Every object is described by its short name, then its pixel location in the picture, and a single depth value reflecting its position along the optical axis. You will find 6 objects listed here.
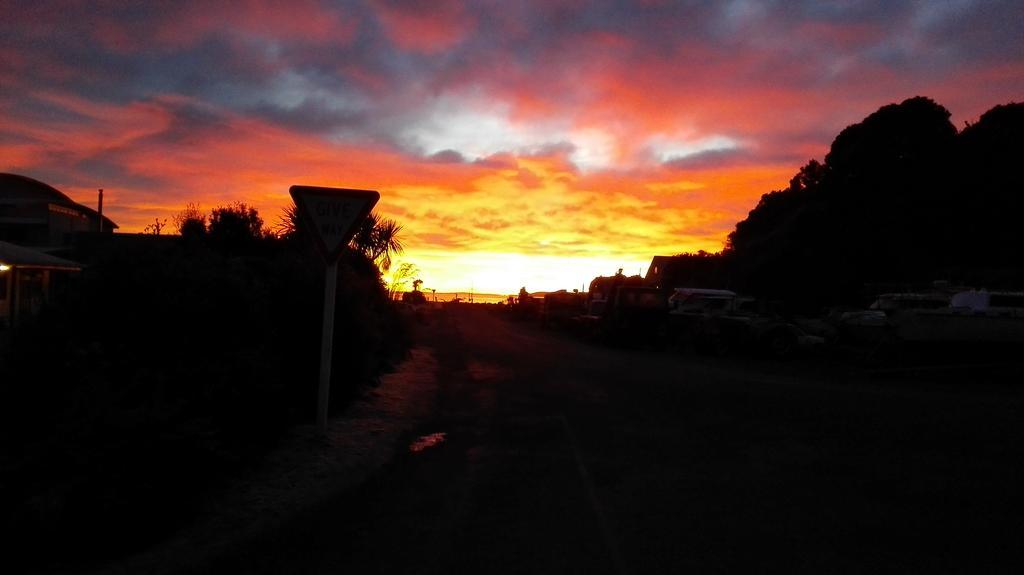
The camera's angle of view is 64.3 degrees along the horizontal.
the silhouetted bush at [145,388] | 5.89
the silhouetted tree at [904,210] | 42.09
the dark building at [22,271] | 28.81
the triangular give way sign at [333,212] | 9.37
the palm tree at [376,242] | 27.38
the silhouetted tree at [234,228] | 23.11
